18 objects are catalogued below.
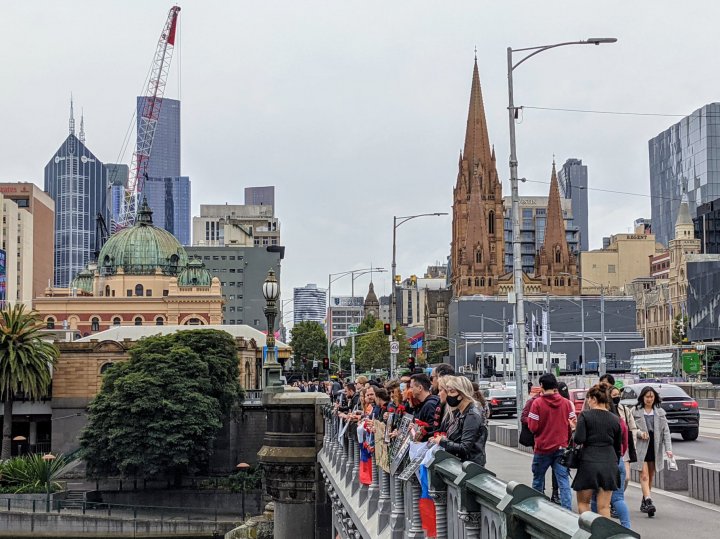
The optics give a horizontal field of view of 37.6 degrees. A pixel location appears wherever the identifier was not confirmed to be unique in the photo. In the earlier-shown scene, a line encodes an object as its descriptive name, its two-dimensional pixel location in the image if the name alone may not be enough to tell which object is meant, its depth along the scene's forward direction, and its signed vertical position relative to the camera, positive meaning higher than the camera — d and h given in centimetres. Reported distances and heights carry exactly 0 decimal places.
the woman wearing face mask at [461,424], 912 -62
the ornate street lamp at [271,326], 2927 +86
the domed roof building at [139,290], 12838 +875
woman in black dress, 1086 -107
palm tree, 7756 +4
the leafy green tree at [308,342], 14450 +191
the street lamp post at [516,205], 2870 +417
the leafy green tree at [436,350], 17400 +82
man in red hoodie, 1213 -82
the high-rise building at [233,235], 19605 +2272
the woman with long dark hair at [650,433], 1459 -111
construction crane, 17950 +4052
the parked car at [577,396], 2781 -124
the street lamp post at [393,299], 5259 +283
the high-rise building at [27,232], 18700 +2271
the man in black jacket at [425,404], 1023 -50
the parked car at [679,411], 2769 -154
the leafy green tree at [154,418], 6756 -393
